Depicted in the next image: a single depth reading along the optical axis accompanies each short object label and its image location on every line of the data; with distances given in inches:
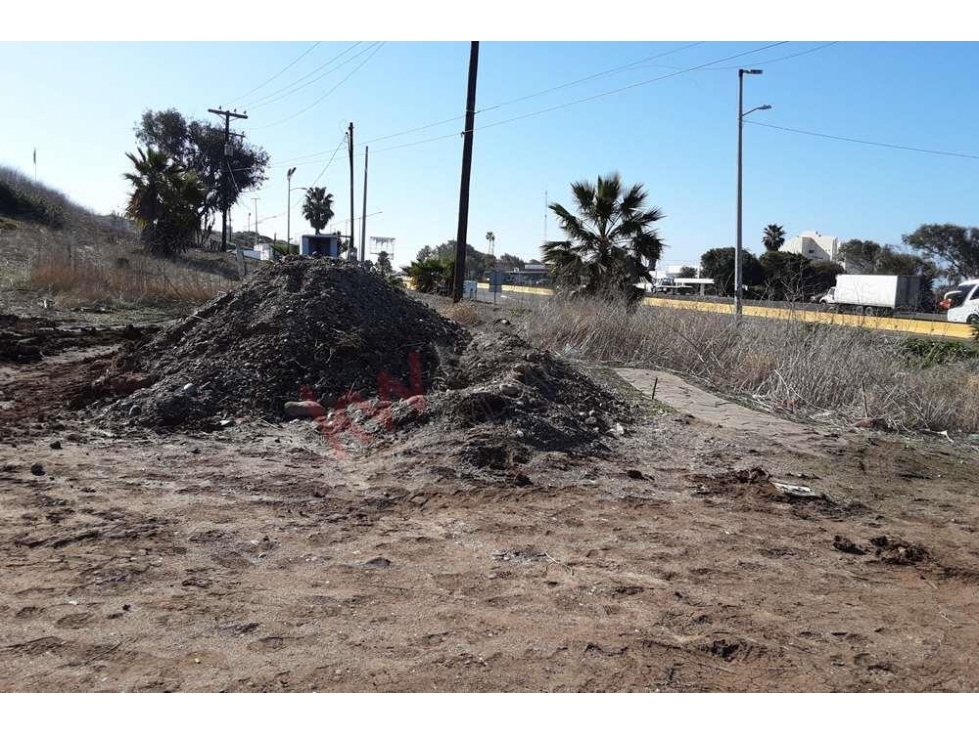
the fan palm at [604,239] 707.4
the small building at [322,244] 1389.0
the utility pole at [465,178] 772.6
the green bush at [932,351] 361.0
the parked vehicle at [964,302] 950.4
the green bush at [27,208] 1418.6
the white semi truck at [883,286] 1378.0
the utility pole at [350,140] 1725.9
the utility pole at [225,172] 1733.5
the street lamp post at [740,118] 900.6
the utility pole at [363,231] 1732.5
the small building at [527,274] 2020.2
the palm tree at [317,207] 2874.0
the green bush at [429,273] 1235.2
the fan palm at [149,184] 1109.7
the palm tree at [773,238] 2883.9
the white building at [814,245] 2770.7
